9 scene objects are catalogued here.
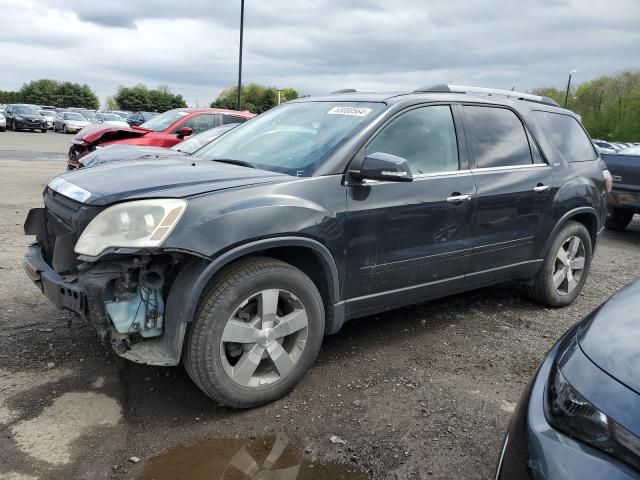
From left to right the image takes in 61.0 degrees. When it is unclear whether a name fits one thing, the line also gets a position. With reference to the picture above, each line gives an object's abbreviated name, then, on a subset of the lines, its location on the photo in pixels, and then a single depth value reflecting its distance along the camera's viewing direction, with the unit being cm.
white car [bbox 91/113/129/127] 3509
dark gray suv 271
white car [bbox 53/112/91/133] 3375
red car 937
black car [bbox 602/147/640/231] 801
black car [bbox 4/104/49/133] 3241
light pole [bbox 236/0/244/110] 2116
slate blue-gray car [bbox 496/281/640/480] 155
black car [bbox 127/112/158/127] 3368
